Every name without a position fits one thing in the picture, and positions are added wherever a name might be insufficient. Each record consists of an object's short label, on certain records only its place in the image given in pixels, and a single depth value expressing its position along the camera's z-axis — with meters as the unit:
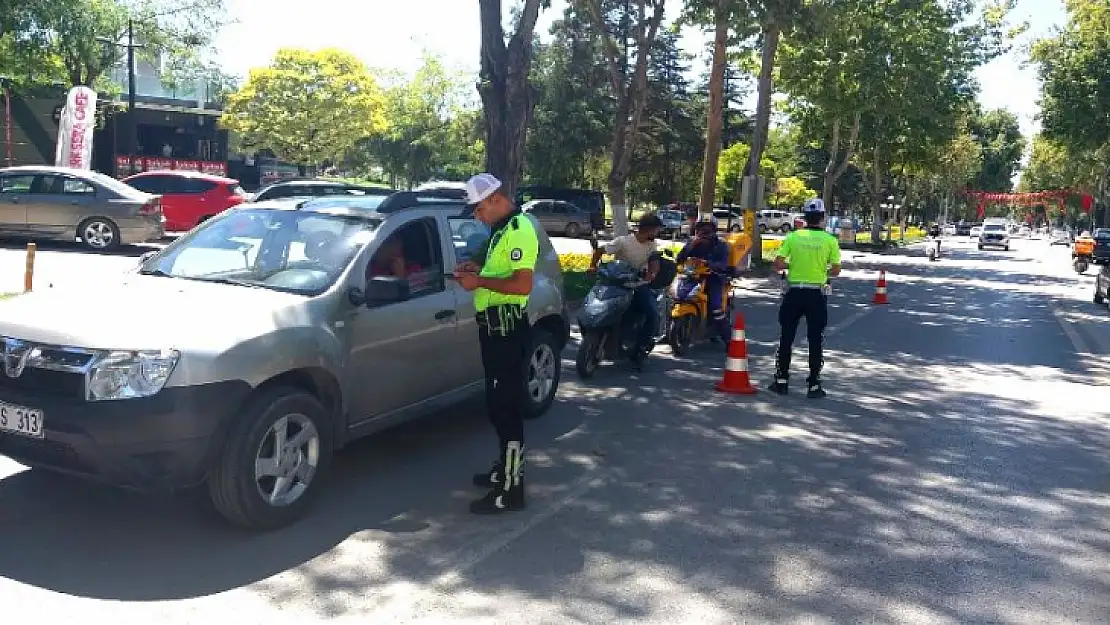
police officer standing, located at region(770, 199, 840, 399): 8.62
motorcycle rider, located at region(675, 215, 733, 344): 10.87
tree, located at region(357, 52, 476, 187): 61.69
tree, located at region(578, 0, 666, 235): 19.61
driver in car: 5.72
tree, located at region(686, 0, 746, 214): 22.97
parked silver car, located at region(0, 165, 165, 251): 17.97
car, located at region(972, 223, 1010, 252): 57.22
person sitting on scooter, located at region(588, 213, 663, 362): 9.61
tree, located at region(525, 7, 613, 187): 49.44
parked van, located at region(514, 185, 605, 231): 41.28
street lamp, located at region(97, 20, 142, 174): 31.41
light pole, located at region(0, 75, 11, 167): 36.49
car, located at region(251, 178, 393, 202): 17.31
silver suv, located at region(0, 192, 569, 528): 4.34
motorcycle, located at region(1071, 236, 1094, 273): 34.31
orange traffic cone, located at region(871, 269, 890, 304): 18.58
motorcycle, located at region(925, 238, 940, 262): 39.63
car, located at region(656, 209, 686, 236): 43.38
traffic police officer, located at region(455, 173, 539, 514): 5.02
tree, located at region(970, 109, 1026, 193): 97.44
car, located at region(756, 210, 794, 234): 58.69
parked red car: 21.88
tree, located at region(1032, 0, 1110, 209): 32.06
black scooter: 9.20
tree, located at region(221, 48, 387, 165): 50.44
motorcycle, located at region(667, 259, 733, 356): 10.84
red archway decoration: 101.92
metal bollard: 10.91
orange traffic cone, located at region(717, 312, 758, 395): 8.82
